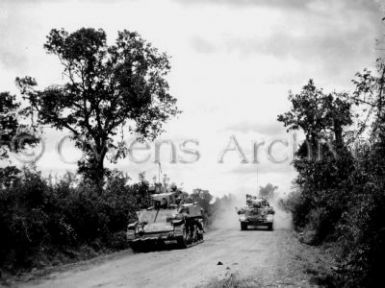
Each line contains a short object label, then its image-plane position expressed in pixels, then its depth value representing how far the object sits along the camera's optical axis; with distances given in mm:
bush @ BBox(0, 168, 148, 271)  13477
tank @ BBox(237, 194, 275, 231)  28766
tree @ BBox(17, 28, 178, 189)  27266
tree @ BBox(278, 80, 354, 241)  16970
